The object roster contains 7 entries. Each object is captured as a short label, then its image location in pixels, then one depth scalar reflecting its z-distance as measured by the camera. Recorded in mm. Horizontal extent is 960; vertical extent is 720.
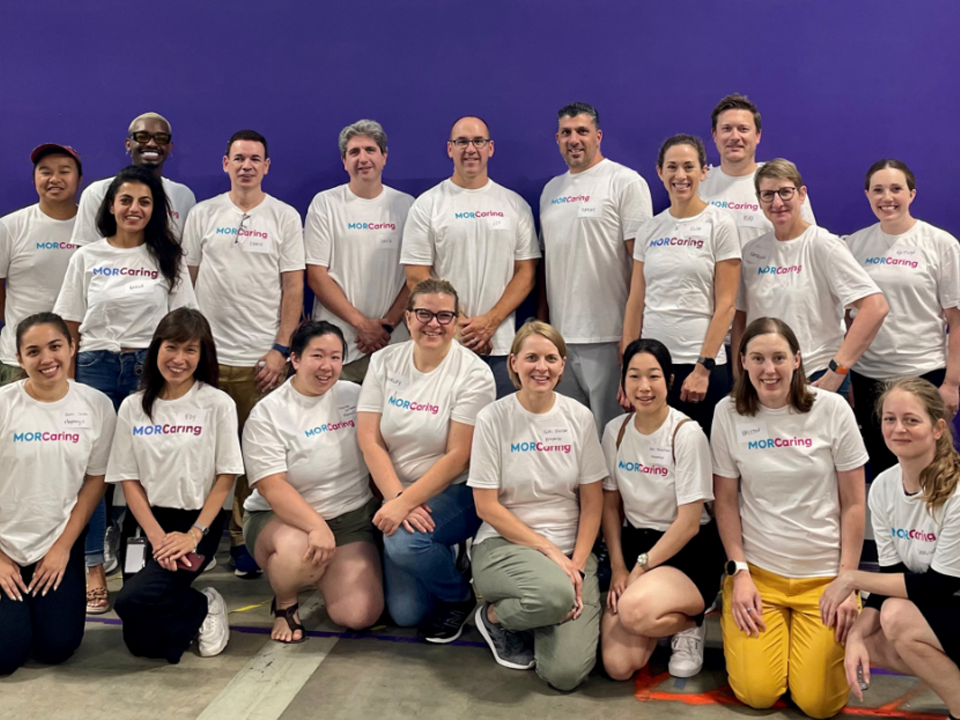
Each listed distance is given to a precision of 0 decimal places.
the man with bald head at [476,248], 4082
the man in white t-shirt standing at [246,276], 4137
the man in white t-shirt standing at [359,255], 4230
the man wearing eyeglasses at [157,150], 4430
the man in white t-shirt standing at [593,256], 4051
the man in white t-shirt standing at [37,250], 4152
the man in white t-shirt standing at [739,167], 3928
